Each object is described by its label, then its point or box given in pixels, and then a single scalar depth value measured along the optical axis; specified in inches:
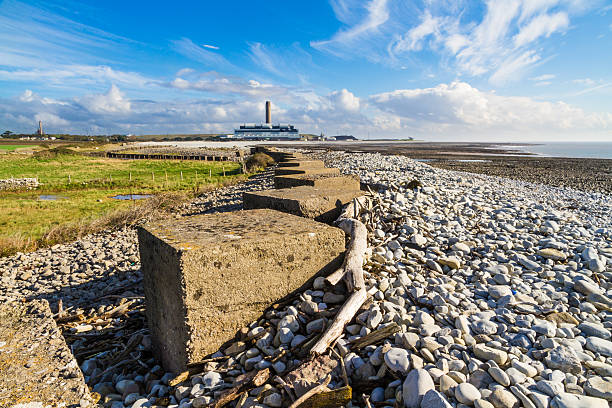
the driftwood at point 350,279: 114.6
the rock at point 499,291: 149.3
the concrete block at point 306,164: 475.8
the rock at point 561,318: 130.0
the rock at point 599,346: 108.6
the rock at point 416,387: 88.2
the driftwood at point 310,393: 93.8
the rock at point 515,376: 93.1
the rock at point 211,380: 111.8
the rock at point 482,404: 84.7
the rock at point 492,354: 100.8
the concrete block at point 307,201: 201.8
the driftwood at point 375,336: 111.8
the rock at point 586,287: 153.3
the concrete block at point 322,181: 293.6
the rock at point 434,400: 83.5
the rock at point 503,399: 85.6
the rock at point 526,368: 96.4
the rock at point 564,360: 99.2
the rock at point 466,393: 86.7
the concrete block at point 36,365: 101.6
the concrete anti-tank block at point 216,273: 119.9
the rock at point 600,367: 97.7
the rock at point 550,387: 89.2
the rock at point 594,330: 120.0
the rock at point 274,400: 98.3
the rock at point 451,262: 179.8
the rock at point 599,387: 89.0
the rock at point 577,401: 83.8
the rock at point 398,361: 98.2
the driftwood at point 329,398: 95.0
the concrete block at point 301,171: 365.7
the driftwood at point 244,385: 102.7
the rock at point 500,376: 92.6
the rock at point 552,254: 195.3
